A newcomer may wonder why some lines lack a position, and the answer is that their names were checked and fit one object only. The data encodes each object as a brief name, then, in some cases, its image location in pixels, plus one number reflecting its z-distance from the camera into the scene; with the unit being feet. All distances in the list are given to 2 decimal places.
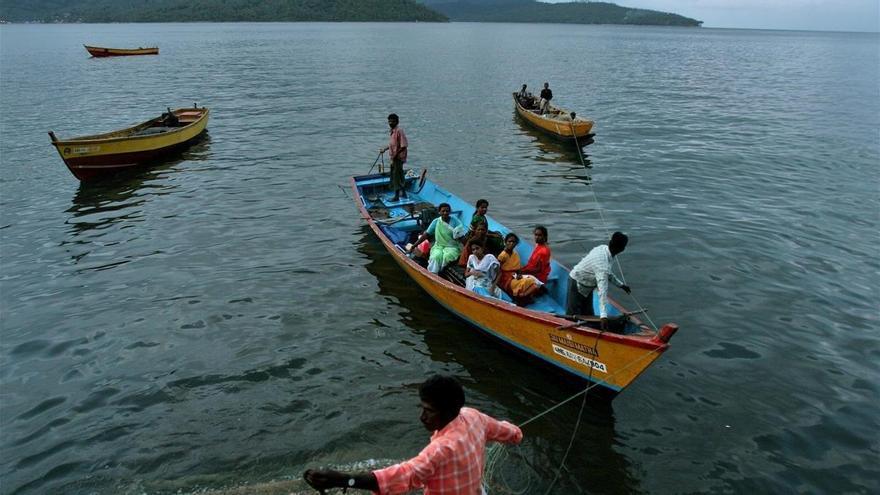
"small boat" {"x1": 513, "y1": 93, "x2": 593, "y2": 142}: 82.28
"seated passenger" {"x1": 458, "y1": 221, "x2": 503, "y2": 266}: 36.78
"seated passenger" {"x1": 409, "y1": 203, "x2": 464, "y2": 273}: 38.45
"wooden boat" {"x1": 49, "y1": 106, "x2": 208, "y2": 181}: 66.90
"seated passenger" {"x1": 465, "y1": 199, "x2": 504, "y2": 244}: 38.63
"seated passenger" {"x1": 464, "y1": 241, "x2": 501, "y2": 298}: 35.04
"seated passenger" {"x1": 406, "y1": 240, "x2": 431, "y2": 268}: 40.96
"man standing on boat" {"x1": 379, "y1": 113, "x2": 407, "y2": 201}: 52.80
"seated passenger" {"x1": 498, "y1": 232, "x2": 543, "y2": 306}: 34.40
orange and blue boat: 25.53
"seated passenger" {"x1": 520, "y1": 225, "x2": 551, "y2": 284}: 34.27
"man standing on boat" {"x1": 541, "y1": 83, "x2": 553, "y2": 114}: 94.21
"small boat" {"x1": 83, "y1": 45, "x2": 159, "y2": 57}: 241.96
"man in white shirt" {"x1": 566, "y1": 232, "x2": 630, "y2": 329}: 27.30
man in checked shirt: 11.21
